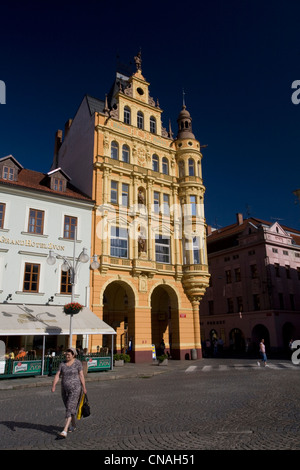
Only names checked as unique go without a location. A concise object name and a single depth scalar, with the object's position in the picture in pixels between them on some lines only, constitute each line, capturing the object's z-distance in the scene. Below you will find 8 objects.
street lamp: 18.66
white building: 23.17
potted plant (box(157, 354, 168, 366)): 25.56
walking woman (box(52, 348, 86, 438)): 7.28
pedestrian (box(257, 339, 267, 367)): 24.72
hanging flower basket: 19.30
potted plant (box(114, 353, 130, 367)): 24.98
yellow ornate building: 28.91
